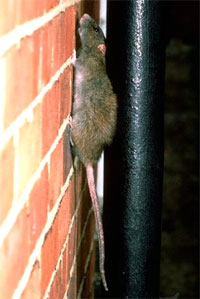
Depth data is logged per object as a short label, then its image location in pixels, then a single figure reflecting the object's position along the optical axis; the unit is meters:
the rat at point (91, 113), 1.68
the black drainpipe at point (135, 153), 1.71
